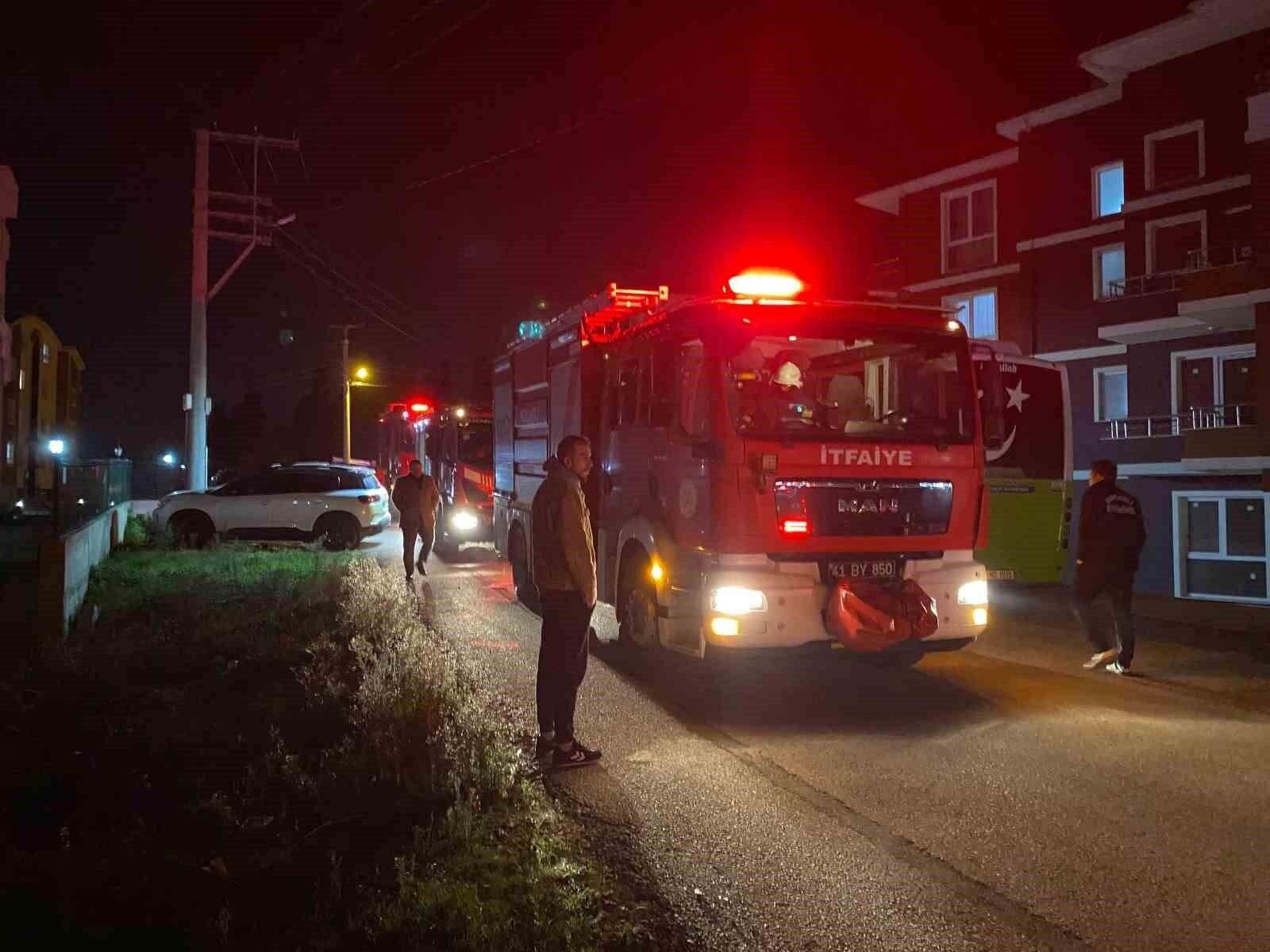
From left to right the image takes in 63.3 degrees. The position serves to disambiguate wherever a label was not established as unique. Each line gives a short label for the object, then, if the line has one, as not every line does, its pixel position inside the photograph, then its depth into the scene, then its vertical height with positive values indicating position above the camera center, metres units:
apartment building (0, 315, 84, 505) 38.66 +3.87
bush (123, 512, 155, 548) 17.53 -0.74
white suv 19.28 -0.31
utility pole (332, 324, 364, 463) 45.03 +4.73
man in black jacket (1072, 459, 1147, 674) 8.68 -0.50
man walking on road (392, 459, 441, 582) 14.74 -0.21
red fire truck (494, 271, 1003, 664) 7.26 +0.11
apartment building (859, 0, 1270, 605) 17.94 +4.46
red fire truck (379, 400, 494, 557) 18.89 +0.37
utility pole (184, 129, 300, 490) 21.83 +4.36
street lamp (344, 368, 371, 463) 44.16 +4.81
